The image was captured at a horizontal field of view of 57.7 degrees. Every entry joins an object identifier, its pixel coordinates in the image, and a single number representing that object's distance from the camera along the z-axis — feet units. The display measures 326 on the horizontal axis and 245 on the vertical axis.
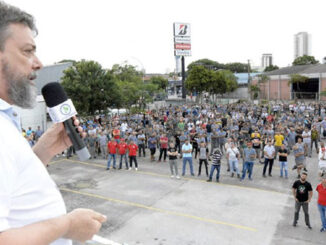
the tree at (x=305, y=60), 239.67
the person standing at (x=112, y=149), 45.14
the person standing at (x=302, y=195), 25.18
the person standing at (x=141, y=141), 53.06
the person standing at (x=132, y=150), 44.09
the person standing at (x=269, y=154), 39.88
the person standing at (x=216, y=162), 37.88
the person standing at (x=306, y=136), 46.50
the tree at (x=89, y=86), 74.90
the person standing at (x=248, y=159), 38.40
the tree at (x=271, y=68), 278.26
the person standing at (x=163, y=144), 49.11
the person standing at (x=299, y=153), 38.48
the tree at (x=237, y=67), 292.61
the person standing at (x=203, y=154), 41.27
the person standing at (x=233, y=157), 39.55
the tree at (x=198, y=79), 154.81
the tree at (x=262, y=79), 166.38
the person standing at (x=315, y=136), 50.72
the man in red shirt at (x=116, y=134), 50.90
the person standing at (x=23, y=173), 3.22
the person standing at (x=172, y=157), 40.33
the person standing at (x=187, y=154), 40.88
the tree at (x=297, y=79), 147.97
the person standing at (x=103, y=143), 51.72
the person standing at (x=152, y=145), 49.93
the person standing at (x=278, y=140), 45.34
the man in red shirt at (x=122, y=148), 45.09
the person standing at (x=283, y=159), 38.83
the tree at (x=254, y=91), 167.73
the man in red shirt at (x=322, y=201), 24.39
